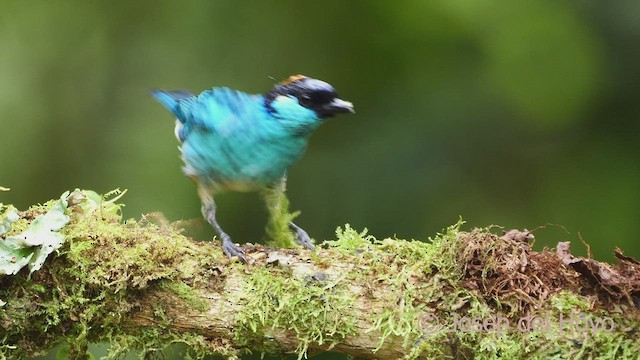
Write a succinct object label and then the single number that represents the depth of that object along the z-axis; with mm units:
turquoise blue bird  5902
